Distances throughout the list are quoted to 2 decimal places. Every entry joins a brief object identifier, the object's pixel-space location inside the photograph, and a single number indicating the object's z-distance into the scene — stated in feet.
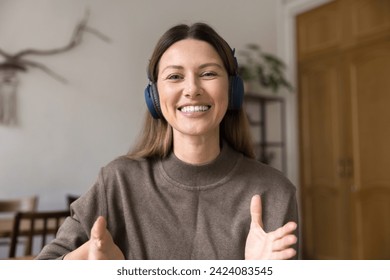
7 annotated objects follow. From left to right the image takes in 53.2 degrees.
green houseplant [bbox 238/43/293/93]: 9.90
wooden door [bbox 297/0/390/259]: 8.77
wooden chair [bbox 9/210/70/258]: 4.77
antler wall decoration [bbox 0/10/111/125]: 8.03
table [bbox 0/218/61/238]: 5.90
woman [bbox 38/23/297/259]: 2.05
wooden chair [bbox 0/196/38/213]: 6.99
